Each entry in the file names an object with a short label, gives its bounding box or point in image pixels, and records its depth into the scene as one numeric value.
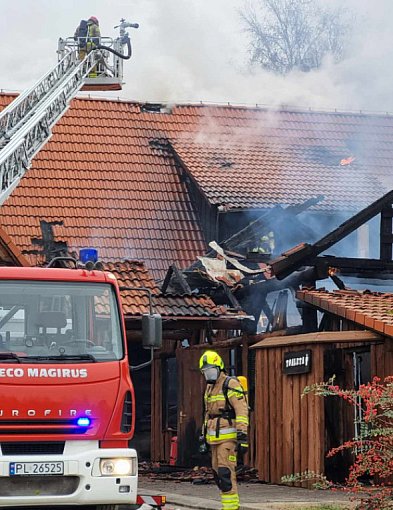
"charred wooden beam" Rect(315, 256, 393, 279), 17.81
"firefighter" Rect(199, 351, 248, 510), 12.18
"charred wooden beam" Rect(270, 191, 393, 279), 17.25
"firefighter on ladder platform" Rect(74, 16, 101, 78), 25.38
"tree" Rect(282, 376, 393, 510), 10.79
